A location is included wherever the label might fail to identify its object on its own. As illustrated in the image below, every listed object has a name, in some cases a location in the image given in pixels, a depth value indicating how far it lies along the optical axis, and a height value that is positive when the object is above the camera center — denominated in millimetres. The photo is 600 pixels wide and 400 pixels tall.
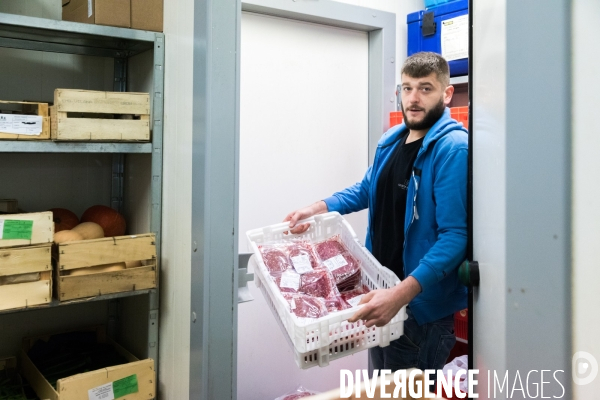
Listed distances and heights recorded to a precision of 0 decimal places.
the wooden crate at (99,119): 1973 +313
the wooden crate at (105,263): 1977 -236
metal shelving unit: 1949 +609
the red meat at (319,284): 1990 -305
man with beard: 1889 -43
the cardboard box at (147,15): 2080 +710
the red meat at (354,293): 2115 -357
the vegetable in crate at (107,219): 2305 -82
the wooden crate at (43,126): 1899 +262
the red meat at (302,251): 2105 -194
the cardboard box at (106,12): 2018 +698
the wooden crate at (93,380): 1980 -679
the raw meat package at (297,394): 2861 -1017
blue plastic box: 2889 +928
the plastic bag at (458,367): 2652 -840
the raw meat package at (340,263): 2117 -242
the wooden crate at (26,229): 1896 -104
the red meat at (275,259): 2020 -216
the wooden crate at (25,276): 1893 -271
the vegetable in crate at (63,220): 2248 -85
